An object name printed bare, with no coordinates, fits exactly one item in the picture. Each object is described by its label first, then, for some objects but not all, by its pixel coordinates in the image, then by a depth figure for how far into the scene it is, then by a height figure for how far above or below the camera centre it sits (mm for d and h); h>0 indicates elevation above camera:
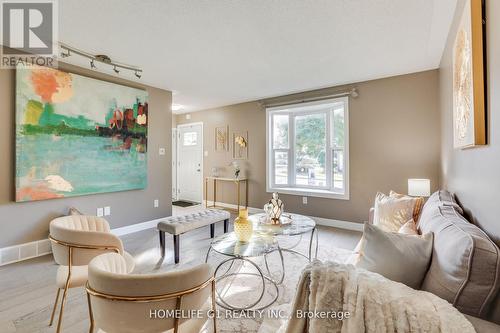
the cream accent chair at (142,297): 896 -485
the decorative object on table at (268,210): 2689 -456
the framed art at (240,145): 5281 +518
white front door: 6191 +182
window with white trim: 4199 +373
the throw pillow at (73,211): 3020 -522
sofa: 848 -398
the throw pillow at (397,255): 1084 -397
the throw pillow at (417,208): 2137 -354
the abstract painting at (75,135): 2805 +452
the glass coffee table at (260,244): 1940 -648
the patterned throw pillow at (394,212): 2148 -401
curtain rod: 3900 +1228
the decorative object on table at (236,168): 5324 +6
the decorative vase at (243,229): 2158 -530
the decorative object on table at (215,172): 5796 -73
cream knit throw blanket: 758 -454
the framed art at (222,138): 5594 +717
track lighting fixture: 2680 +1336
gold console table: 5215 -354
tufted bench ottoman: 2734 -644
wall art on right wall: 1239 +511
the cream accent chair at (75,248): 1505 -501
